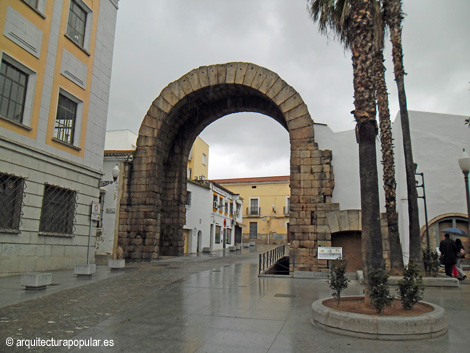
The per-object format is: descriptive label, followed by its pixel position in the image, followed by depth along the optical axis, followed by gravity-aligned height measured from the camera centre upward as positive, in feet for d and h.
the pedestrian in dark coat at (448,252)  38.17 -0.84
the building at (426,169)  48.70 +9.75
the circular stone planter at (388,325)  16.38 -3.71
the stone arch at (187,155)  47.83 +11.95
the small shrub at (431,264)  36.09 -2.01
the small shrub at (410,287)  18.76 -2.24
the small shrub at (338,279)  20.52 -2.08
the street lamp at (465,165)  35.03 +7.41
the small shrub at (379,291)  17.95 -2.34
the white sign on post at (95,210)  43.47 +3.01
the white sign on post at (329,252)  40.14 -1.23
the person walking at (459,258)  38.52 -1.47
